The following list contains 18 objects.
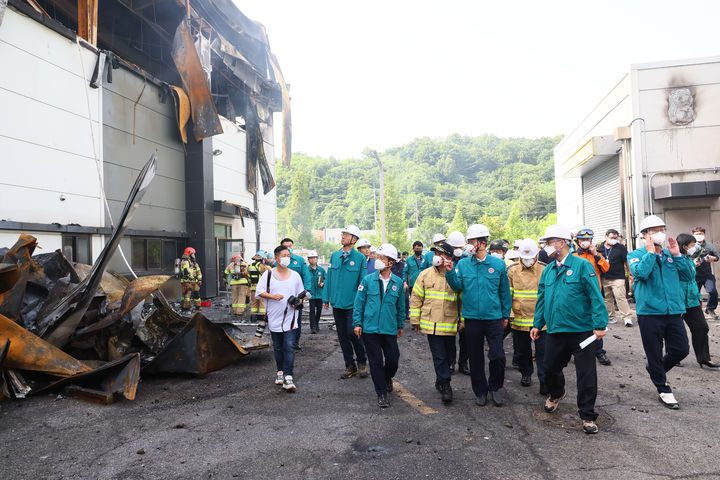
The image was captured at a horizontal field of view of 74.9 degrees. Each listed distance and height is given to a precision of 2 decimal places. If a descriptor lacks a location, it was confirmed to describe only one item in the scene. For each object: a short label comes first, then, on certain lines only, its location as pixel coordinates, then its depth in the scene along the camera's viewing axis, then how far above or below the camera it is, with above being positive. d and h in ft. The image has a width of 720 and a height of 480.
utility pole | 87.67 +9.63
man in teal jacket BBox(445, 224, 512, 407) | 16.56 -2.24
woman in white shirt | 18.90 -2.51
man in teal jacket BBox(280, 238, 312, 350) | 29.08 -1.06
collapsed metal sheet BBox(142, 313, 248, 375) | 20.43 -4.34
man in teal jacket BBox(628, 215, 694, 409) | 16.67 -2.14
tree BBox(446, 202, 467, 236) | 210.79 +10.50
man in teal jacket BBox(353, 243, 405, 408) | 17.26 -2.56
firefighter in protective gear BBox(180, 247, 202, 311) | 40.29 -2.30
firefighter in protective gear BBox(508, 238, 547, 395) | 19.31 -2.52
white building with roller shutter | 47.21 +9.88
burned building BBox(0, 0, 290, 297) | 32.09 +11.88
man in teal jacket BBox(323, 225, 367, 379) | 21.40 -1.99
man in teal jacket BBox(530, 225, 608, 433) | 14.14 -2.36
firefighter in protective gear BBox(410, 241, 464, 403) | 16.99 -2.38
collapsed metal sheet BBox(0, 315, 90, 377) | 17.53 -3.72
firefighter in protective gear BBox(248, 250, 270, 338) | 34.24 -2.23
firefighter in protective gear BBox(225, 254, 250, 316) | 38.27 -2.55
